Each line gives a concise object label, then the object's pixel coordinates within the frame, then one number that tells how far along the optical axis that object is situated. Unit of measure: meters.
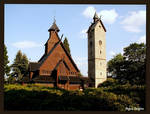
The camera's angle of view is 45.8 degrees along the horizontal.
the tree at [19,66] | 60.94
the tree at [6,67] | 42.36
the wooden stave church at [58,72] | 34.18
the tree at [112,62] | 67.76
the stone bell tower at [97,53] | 44.69
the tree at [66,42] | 55.02
